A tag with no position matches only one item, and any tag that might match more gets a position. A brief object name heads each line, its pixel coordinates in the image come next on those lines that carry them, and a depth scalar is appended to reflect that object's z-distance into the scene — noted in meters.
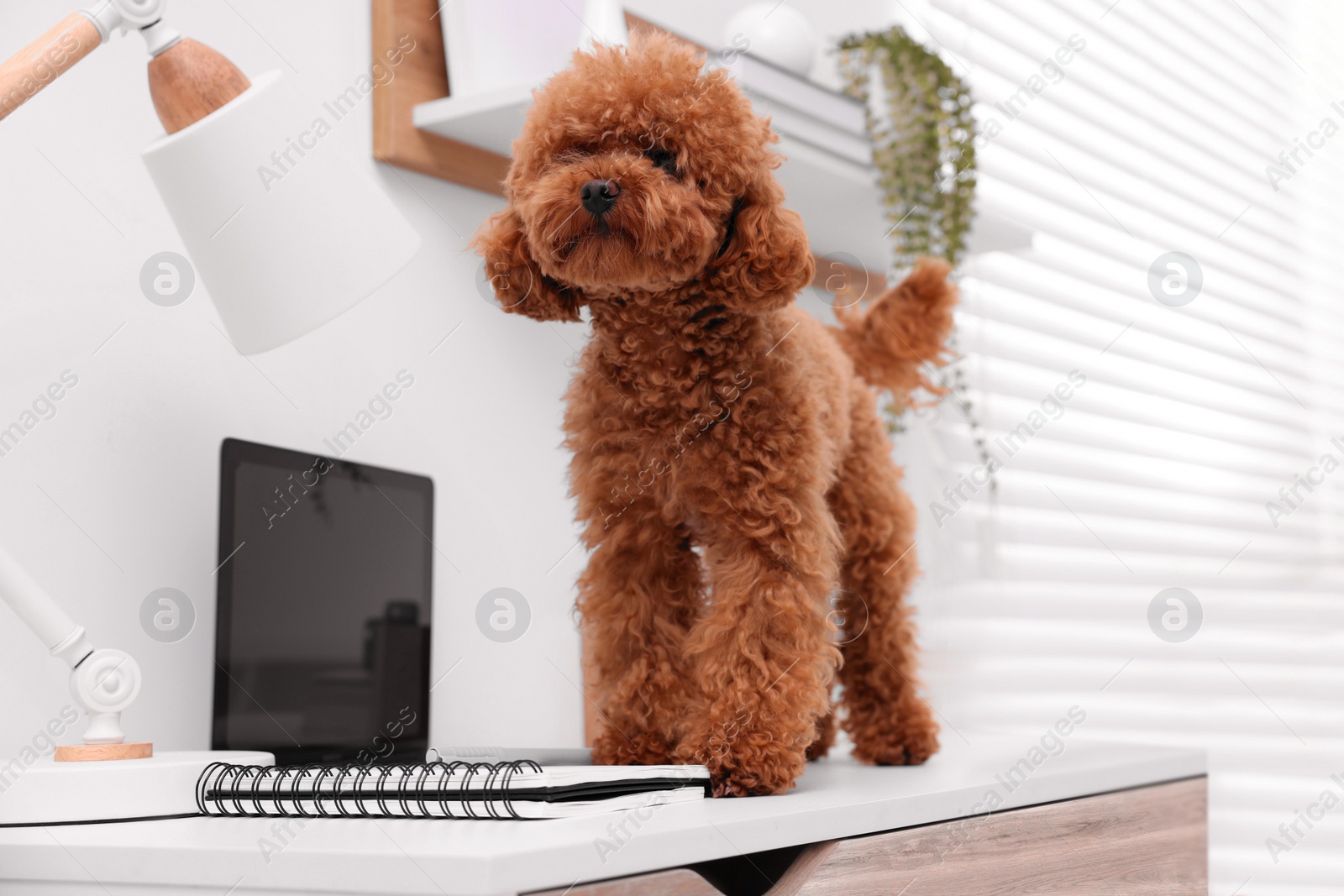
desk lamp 0.83
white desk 0.62
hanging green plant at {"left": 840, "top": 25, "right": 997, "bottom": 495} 1.93
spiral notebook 0.77
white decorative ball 1.73
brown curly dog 0.88
